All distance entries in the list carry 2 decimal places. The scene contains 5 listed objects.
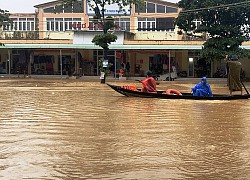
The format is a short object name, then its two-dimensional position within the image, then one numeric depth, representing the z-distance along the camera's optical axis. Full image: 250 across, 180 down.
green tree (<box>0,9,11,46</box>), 41.53
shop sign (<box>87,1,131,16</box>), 42.20
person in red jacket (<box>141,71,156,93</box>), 16.84
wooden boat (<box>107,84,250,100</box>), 15.84
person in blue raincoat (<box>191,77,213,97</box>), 16.30
